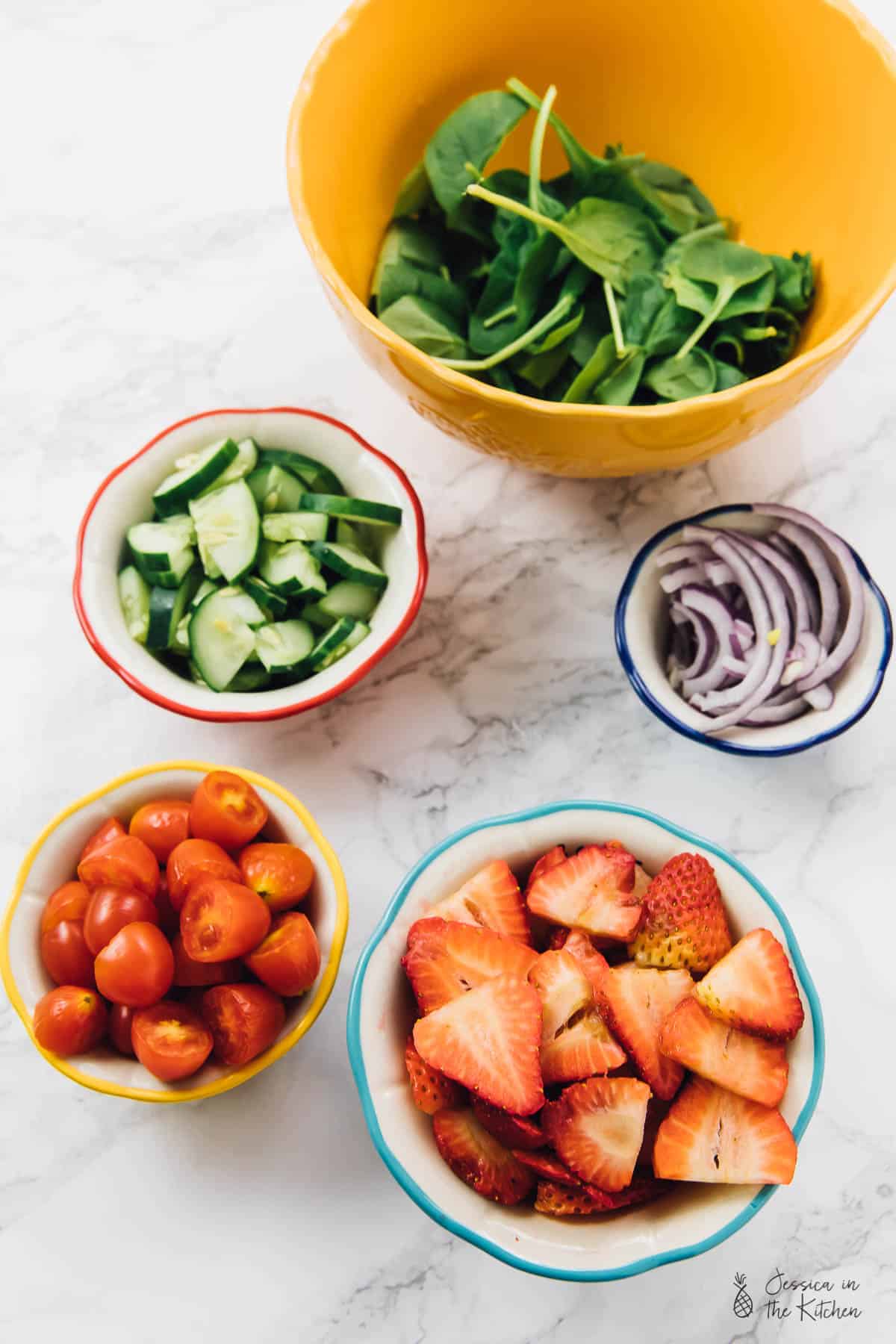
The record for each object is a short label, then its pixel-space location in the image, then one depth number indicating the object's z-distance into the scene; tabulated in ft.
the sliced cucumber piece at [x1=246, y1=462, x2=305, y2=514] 2.04
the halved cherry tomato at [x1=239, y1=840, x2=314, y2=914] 1.87
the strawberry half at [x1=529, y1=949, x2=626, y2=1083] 1.79
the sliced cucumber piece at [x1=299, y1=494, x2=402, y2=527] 2.00
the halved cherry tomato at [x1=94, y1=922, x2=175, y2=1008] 1.79
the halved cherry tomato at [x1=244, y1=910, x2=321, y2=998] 1.83
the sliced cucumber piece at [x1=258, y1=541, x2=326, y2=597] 1.99
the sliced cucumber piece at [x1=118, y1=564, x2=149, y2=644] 2.00
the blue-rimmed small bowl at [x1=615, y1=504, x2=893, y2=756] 1.96
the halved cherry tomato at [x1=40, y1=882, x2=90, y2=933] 1.88
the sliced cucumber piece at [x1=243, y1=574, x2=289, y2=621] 1.99
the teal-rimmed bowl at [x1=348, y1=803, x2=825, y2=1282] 1.74
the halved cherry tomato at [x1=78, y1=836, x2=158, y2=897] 1.86
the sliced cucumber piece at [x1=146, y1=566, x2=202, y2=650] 1.99
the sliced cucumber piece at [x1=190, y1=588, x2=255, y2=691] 1.98
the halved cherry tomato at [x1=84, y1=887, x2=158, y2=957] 1.82
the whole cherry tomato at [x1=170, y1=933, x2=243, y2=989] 1.85
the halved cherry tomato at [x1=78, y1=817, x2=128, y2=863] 1.92
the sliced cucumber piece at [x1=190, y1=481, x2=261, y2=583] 1.99
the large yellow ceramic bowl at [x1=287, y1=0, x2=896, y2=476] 1.81
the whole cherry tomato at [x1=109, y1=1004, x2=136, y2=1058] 1.86
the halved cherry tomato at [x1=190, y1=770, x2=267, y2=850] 1.89
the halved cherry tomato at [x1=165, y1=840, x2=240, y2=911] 1.85
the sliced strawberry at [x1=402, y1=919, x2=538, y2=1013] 1.80
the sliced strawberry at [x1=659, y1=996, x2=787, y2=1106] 1.77
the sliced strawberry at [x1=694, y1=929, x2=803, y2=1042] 1.77
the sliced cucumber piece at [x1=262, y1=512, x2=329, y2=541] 2.01
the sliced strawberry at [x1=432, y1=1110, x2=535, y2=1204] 1.78
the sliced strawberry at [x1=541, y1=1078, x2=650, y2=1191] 1.74
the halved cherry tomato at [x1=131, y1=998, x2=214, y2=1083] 1.81
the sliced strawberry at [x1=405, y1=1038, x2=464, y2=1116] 1.79
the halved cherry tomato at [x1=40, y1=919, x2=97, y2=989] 1.86
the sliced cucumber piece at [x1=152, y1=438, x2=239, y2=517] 2.01
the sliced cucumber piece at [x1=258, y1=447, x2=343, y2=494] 2.06
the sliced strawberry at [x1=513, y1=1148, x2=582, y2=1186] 1.76
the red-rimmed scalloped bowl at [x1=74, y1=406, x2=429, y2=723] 1.95
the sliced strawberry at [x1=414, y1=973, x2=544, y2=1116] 1.75
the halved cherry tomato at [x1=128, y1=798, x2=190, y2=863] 1.91
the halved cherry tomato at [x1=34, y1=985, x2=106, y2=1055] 1.82
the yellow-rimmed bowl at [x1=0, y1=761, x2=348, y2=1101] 1.85
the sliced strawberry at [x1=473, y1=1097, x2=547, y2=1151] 1.77
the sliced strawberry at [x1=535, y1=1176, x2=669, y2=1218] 1.76
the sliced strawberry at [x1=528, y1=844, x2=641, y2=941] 1.83
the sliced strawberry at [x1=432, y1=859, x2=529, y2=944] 1.85
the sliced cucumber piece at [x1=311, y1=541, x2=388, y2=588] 2.00
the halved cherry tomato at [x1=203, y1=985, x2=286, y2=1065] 1.83
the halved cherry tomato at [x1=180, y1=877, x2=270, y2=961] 1.80
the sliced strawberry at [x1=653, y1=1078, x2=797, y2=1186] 1.74
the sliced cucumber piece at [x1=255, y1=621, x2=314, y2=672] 1.97
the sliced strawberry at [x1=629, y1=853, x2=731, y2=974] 1.81
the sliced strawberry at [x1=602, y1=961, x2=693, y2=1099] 1.79
